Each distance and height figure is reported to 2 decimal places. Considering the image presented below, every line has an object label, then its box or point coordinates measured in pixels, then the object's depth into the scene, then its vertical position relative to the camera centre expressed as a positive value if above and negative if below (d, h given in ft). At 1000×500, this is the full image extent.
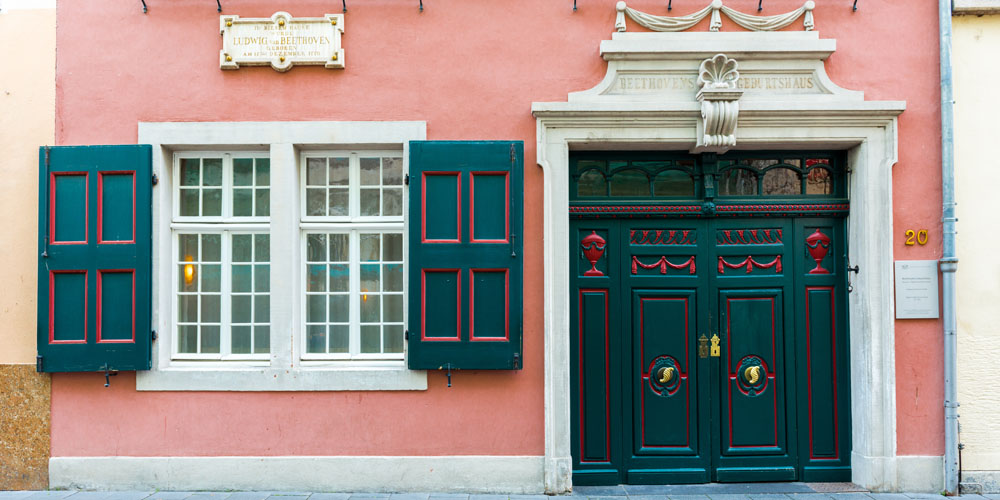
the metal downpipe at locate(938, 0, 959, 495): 17.25 -0.09
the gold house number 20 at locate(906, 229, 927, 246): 17.54 +0.76
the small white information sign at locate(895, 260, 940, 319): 17.47 -0.71
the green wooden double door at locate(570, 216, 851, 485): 18.29 -2.37
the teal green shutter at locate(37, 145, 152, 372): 17.19 +0.22
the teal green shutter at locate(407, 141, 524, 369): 17.11 +0.32
